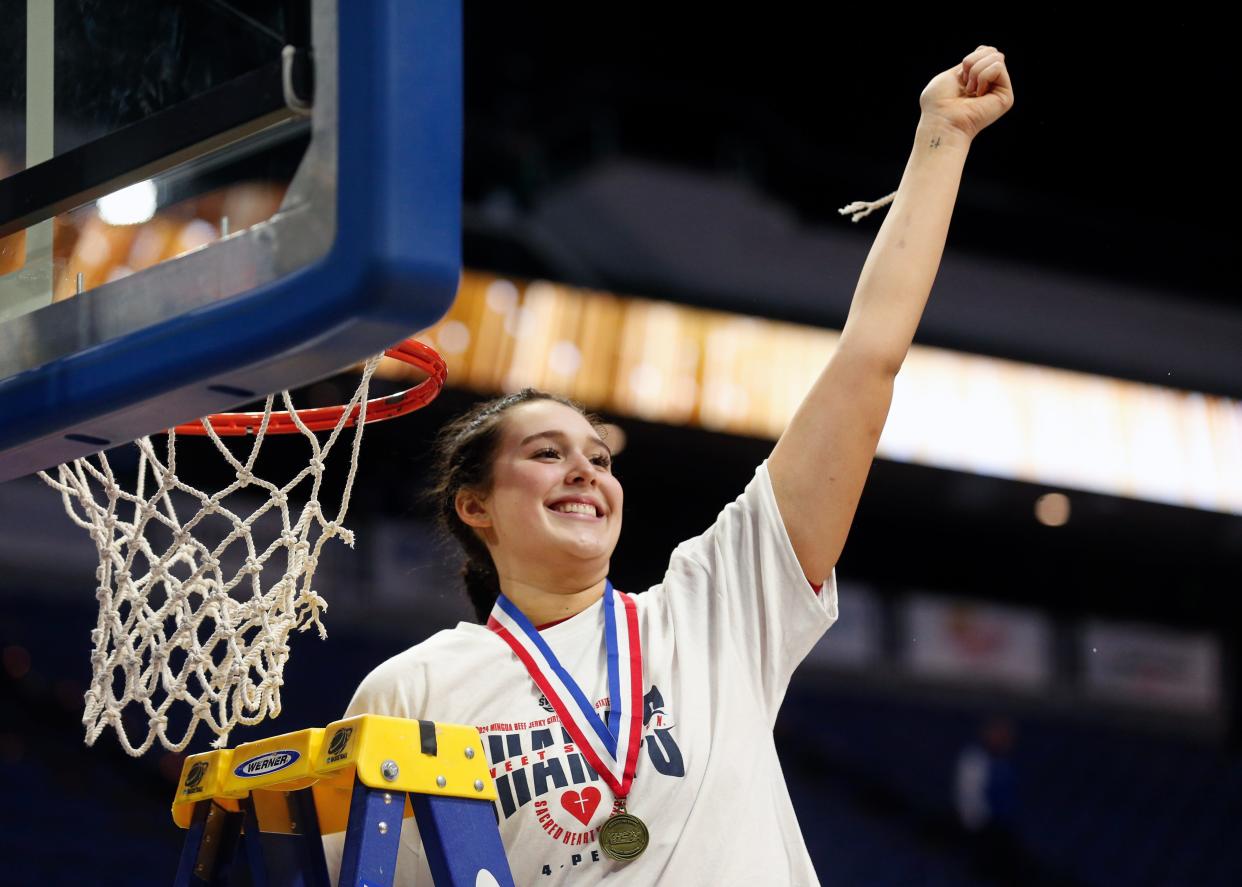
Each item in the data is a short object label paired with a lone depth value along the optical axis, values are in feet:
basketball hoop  14.55
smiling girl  13.60
